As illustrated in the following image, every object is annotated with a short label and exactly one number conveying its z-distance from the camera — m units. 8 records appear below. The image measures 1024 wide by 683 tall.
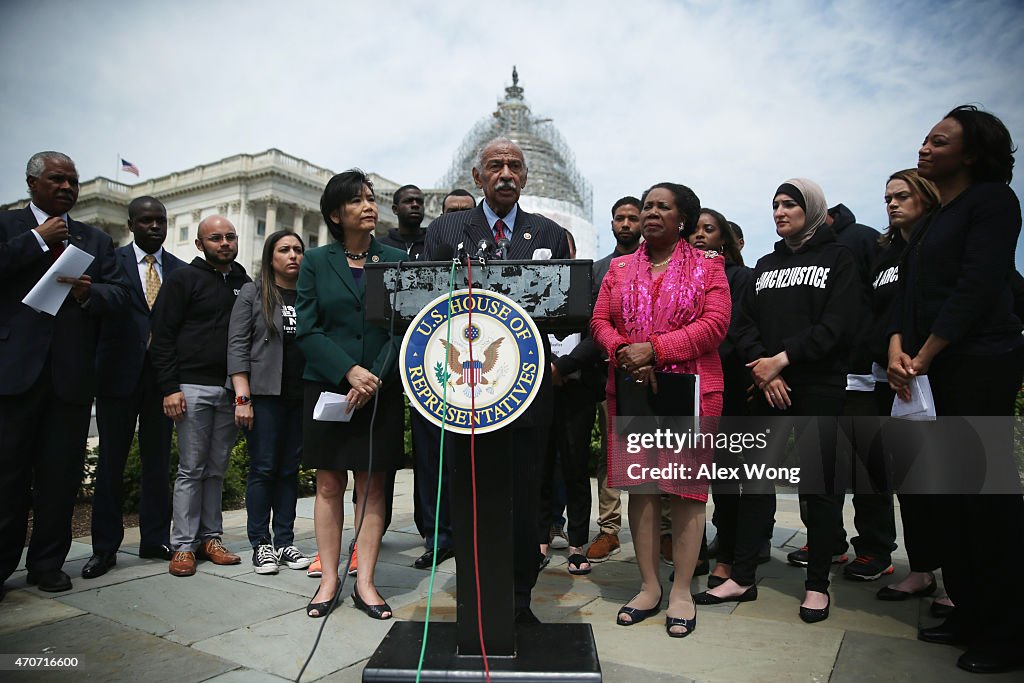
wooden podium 2.10
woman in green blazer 3.01
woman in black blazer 2.49
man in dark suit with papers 3.29
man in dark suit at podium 2.62
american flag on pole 37.97
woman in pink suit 2.90
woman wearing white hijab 3.17
